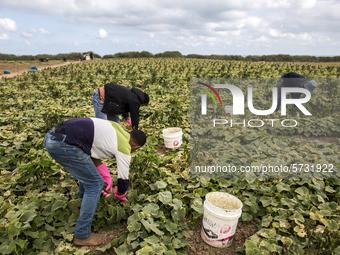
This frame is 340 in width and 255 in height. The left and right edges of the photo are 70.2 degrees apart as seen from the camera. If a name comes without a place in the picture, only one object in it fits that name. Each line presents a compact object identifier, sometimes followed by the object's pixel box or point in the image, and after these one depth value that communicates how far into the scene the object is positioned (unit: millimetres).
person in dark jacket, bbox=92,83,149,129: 4742
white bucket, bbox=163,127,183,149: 5668
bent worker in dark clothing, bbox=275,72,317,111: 6953
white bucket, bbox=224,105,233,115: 7969
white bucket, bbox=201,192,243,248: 3002
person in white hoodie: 2916
